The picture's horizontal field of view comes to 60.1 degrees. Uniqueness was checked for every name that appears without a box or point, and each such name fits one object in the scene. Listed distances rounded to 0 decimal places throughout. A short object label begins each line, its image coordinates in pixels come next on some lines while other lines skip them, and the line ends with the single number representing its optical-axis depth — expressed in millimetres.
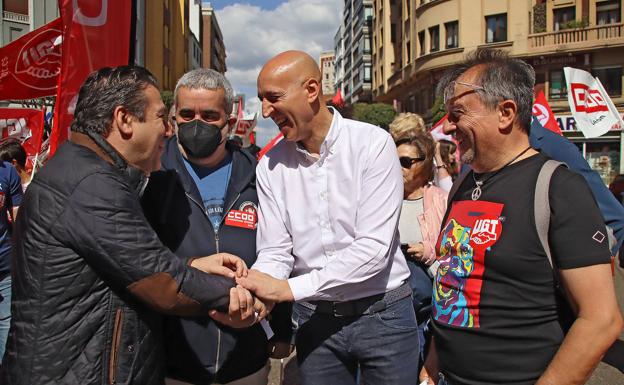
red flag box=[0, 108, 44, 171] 8167
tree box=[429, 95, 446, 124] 21822
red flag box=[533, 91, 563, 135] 6745
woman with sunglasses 3469
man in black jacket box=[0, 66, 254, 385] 1885
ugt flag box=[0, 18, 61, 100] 4941
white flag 9047
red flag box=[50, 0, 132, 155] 3762
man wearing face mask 2650
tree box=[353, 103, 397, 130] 39906
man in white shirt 2465
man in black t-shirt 1768
